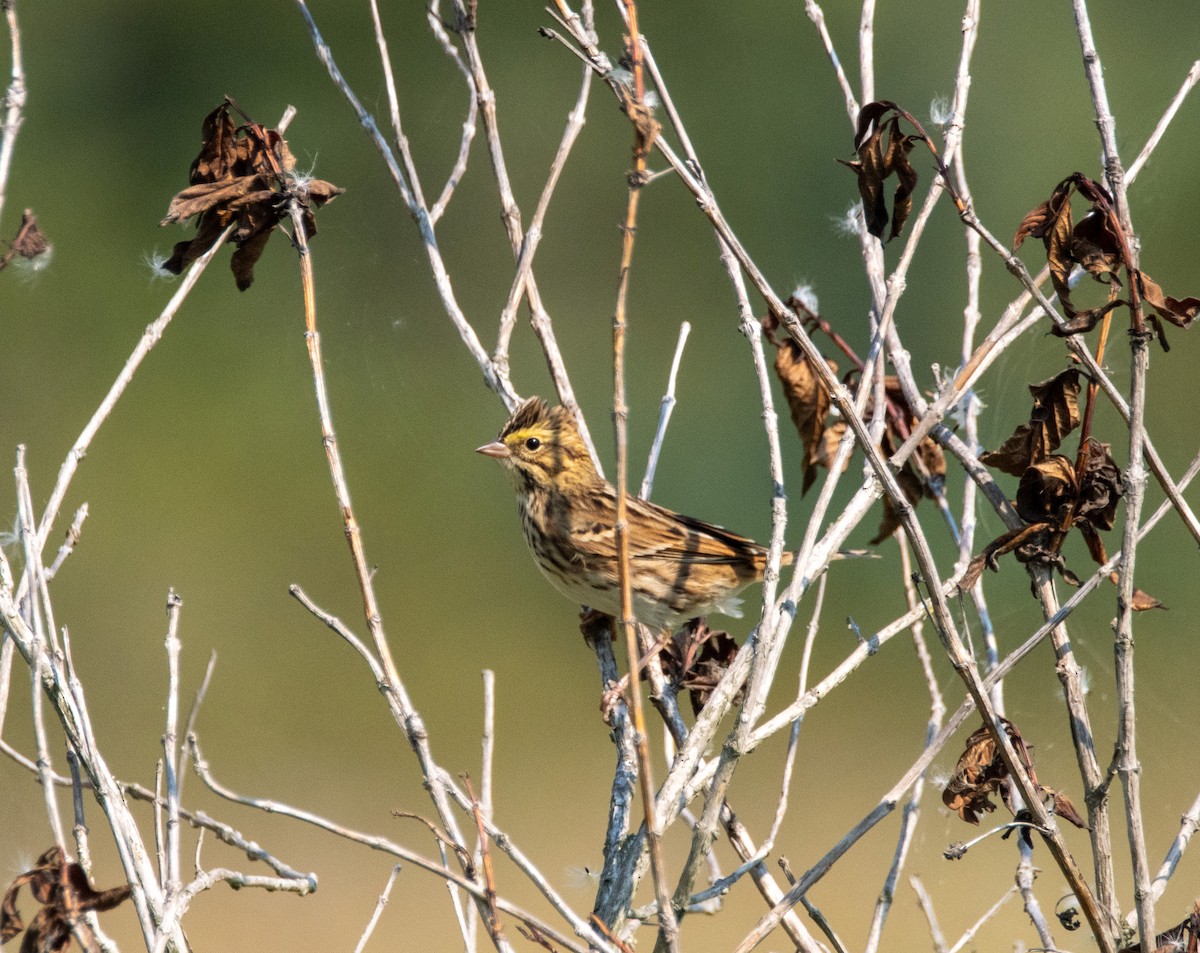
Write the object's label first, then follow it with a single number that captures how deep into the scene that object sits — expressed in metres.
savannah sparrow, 8.71
